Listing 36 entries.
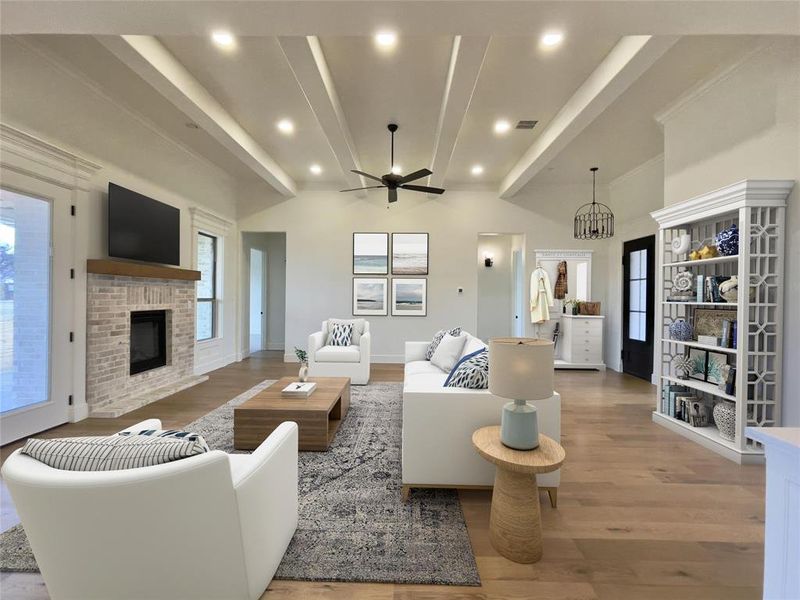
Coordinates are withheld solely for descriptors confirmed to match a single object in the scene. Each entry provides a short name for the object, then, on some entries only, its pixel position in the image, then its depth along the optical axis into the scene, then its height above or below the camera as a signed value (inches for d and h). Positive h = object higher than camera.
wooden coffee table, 110.7 -39.0
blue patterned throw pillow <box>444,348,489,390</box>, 90.4 -19.8
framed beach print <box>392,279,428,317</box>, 262.5 +0.2
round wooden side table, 67.1 -38.8
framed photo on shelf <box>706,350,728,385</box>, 123.4 -23.3
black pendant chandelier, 245.8 +55.0
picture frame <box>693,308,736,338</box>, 127.4 -7.2
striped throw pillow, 44.2 -19.9
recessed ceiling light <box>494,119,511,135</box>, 163.1 +79.2
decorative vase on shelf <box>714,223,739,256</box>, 116.0 +19.3
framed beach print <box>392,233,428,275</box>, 261.4 +29.9
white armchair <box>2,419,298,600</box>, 42.1 -29.9
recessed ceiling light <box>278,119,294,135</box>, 166.2 +79.5
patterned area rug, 64.4 -48.4
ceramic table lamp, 68.1 -15.5
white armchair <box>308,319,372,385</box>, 190.5 -34.6
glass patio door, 115.6 -7.5
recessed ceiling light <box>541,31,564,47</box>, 104.0 +75.7
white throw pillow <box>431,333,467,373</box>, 151.2 -23.5
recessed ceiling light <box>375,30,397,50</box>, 108.9 +77.7
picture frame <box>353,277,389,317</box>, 263.1 +0.0
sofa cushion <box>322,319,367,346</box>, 211.5 -19.6
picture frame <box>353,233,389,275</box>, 261.9 +30.4
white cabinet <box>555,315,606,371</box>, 241.9 -29.2
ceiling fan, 164.4 +52.3
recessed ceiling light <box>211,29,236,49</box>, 109.0 +77.0
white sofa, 84.8 -32.1
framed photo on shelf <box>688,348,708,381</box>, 133.3 -23.9
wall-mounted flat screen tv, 150.4 +30.3
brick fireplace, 144.4 -22.0
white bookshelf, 108.5 -1.6
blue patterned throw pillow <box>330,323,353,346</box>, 206.2 -22.1
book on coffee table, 121.3 -32.0
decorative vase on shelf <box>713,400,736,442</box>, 114.2 -38.1
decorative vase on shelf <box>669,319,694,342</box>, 135.0 -11.6
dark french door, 212.5 -3.9
